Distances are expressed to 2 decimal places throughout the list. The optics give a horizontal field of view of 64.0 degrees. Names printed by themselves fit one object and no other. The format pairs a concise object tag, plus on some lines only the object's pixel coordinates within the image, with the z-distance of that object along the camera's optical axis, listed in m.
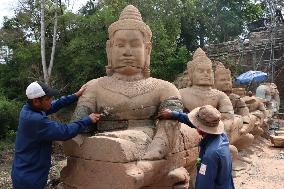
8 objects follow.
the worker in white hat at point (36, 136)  1.96
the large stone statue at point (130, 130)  1.96
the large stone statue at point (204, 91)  3.33
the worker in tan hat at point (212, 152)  1.78
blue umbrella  8.76
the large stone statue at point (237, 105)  4.48
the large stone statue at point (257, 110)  5.63
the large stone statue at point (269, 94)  8.15
